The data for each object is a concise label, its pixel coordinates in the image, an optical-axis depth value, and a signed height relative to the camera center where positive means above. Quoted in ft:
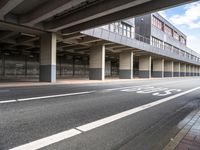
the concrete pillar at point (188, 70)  177.15 +4.89
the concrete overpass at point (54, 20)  31.72 +13.93
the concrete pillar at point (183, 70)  163.98 +3.97
